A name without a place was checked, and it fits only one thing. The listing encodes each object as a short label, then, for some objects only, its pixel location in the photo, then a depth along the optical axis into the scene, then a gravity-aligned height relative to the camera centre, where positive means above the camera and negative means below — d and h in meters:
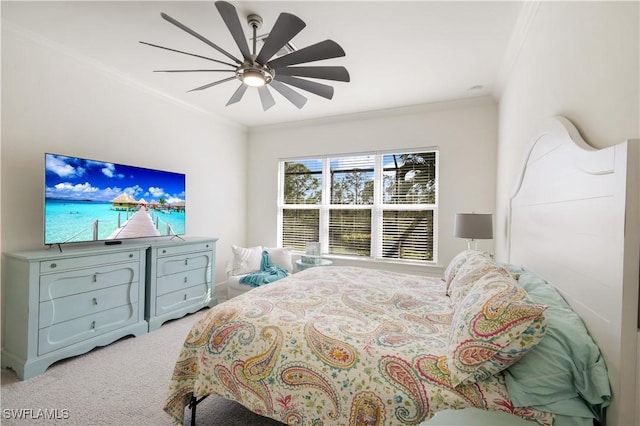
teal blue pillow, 0.99 -0.56
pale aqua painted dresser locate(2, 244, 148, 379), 2.19 -0.82
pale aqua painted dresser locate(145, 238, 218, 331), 3.08 -0.82
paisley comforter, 1.14 -0.68
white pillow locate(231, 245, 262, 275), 3.93 -0.71
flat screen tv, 2.49 +0.06
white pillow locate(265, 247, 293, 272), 4.18 -0.69
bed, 0.95 -0.60
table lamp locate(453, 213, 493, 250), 2.90 -0.12
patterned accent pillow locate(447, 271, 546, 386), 1.04 -0.45
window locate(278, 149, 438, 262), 3.99 +0.12
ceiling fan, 1.67 +1.05
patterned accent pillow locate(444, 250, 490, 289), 2.14 -0.37
